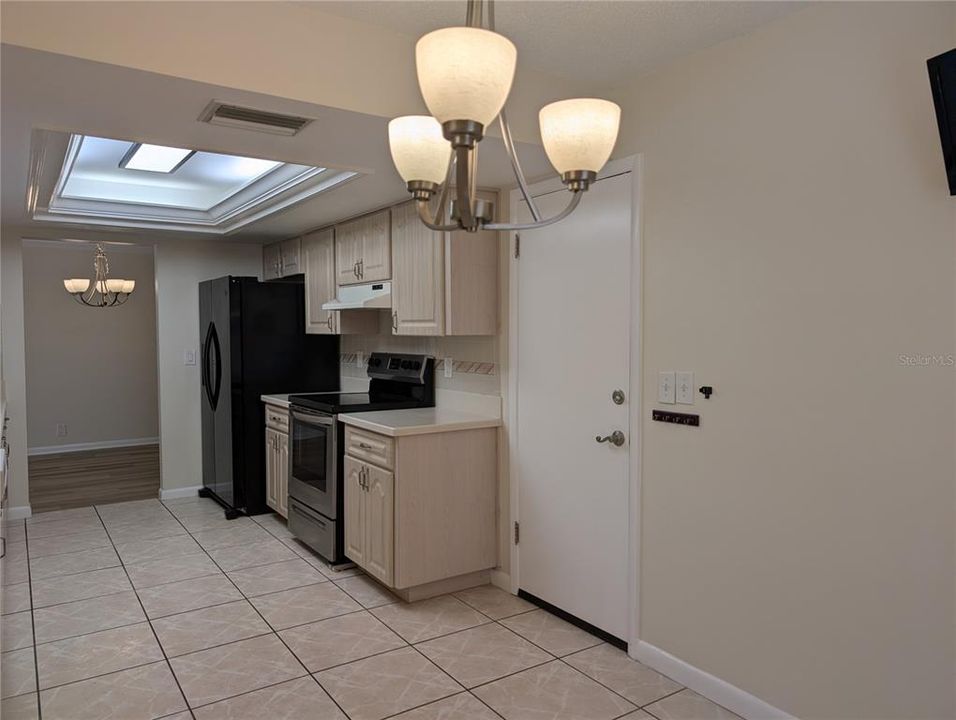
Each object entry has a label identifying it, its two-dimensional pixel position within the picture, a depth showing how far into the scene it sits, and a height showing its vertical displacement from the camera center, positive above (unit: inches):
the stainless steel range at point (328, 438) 149.3 -22.5
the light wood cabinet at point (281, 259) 205.9 +25.7
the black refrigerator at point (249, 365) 192.5 -7.2
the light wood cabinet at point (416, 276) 138.2 +13.5
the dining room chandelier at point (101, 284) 228.5 +20.3
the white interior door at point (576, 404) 112.3 -11.5
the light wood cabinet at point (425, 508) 129.2 -33.1
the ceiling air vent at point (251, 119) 90.1 +30.3
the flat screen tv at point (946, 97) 64.1 +23.0
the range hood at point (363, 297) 155.1 +10.2
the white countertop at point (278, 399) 179.0 -16.1
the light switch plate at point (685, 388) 99.8 -7.2
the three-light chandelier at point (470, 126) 41.8 +15.3
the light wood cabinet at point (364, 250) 156.3 +21.8
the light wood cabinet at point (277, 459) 180.7 -32.3
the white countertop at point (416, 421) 129.3 -16.2
